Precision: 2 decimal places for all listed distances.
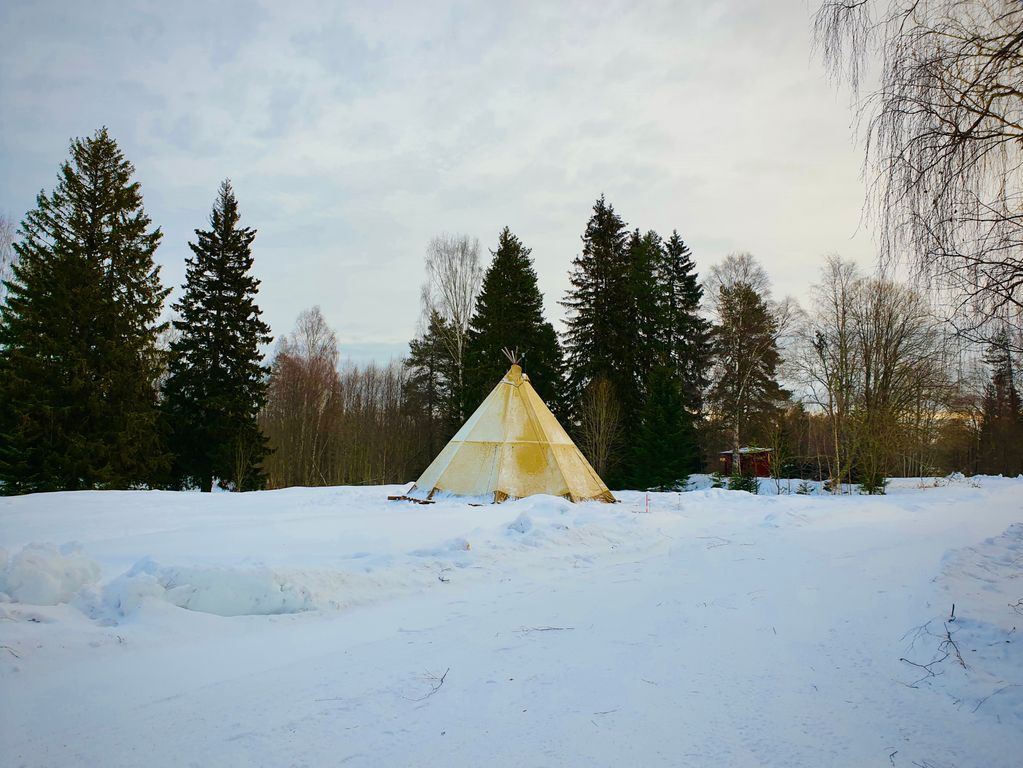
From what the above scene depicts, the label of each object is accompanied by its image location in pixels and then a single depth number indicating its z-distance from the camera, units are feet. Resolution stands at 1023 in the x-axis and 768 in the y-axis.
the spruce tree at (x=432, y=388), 96.56
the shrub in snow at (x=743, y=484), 68.64
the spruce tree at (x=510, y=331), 86.33
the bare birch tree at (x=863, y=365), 70.64
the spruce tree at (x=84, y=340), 51.90
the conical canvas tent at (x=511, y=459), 42.01
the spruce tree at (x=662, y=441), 74.74
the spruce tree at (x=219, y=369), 67.46
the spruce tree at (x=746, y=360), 85.05
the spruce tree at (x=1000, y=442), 73.10
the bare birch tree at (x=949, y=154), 12.78
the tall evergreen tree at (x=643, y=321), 89.25
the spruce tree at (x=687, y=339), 94.22
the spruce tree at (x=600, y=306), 89.97
